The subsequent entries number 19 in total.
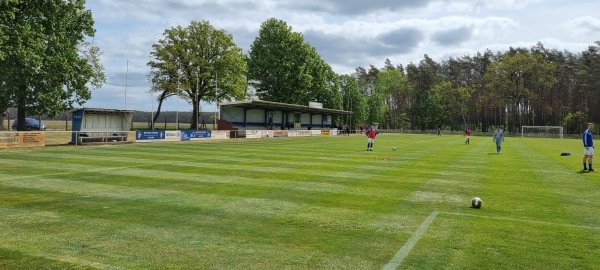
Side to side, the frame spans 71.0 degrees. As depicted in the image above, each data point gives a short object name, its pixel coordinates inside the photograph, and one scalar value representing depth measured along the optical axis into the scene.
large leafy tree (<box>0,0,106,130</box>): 31.02
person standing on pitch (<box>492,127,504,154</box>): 29.75
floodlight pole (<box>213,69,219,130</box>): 56.75
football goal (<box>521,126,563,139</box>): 90.64
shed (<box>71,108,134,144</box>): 33.34
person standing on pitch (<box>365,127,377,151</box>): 30.41
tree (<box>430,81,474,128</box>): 118.50
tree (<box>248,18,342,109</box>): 70.25
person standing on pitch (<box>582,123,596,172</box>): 17.96
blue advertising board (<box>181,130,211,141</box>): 43.09
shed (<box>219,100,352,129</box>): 60.78
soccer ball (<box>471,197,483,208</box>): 10.01
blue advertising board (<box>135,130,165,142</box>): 37.78
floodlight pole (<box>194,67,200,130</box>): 57.38
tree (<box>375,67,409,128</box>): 133.25
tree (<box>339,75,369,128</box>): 104.38
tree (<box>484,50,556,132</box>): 97.50
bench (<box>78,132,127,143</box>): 32.62
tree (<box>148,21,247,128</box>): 60.12
